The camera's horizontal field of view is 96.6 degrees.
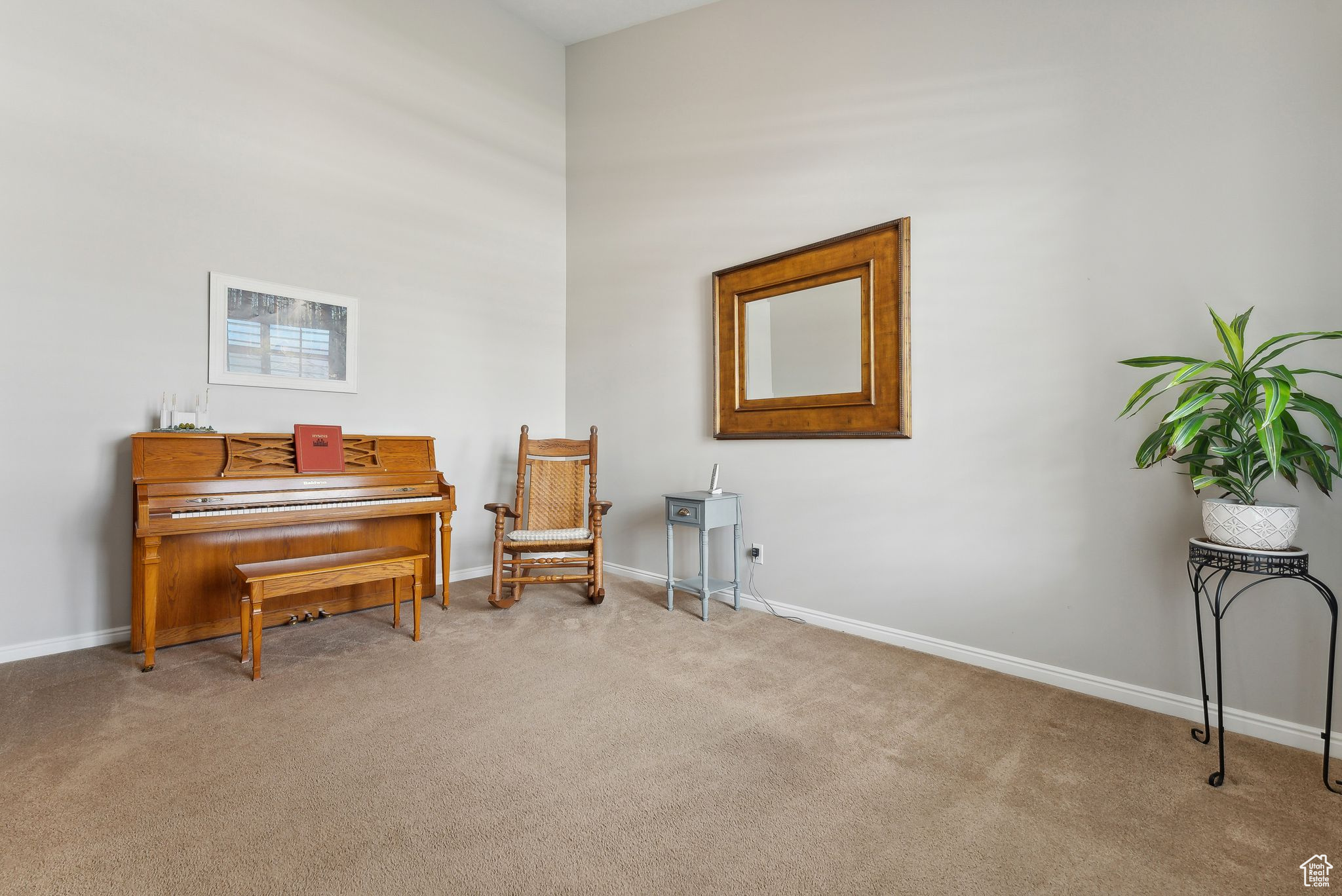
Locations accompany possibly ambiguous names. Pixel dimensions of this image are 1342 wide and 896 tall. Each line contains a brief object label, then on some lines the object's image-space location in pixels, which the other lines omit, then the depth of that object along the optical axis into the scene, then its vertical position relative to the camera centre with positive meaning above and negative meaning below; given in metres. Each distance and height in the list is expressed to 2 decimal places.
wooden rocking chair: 3.74 -0.37
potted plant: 1.71 +0.06
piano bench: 2.53 -0.51
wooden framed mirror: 3.00 +0.67
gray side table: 3.41 -0.34
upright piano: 2.70 -0.25
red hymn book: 3.18 +0.07
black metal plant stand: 1.70 -0.32
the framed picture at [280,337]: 3.26 +0.74
